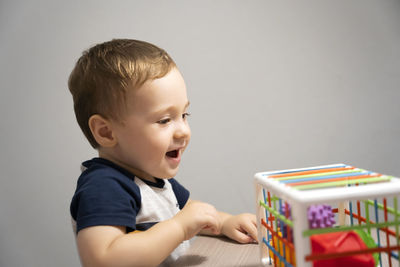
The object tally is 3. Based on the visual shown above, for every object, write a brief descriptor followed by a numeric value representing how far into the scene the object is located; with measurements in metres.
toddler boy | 0.55
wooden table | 0.60
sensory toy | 0.38
